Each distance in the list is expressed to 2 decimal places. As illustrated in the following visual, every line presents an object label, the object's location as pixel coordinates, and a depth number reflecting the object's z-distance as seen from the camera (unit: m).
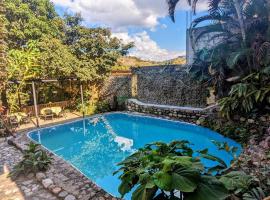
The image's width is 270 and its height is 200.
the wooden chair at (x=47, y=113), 13.01
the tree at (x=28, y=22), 13.74
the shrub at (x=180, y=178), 2.45
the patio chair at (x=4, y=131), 9.66
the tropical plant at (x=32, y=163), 5.48
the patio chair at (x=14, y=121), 11.03
